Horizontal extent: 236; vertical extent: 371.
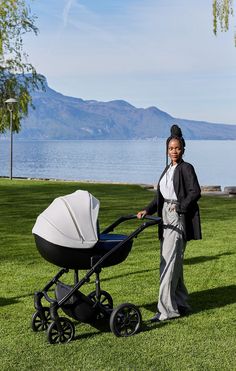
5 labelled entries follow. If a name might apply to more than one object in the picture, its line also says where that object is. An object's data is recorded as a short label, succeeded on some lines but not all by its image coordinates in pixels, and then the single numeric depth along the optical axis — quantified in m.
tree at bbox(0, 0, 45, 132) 28.80
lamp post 24.61
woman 5.16
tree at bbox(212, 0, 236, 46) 16.05
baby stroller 4.68
